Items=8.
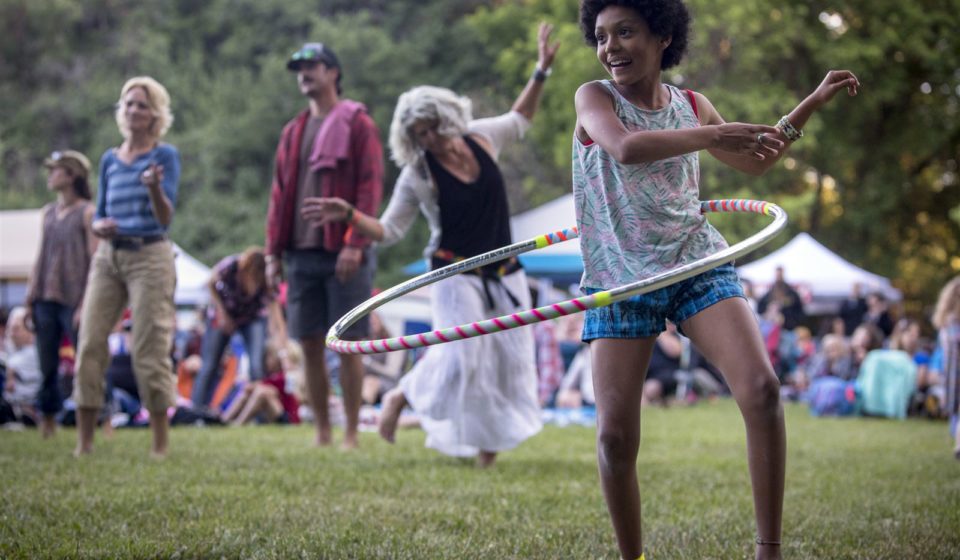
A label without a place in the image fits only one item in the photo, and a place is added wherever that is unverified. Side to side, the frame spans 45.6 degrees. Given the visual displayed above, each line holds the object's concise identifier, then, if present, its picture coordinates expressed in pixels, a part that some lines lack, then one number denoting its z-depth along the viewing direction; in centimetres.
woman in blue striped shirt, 714
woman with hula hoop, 364
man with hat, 791
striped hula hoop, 340
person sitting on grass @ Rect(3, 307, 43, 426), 1147
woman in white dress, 692
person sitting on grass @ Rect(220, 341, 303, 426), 1244
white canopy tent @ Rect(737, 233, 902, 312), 2307
